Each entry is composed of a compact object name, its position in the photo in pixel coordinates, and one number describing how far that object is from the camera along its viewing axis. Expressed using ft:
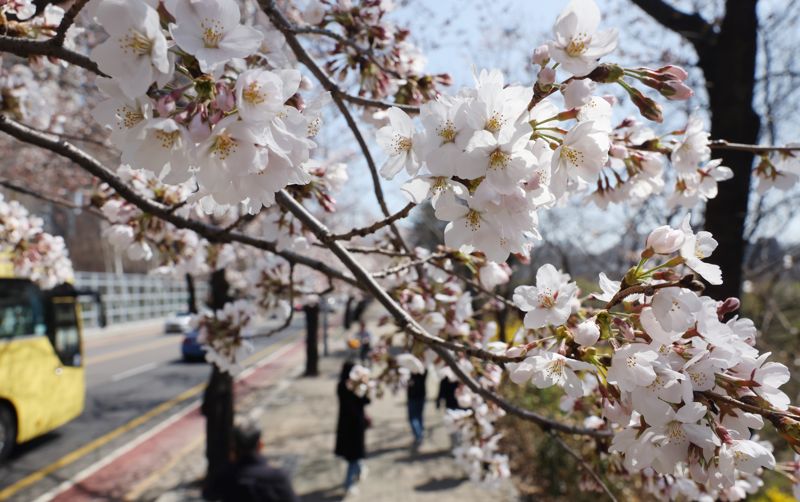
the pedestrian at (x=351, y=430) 19.26
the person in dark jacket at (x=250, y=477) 11.53
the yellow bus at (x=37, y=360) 22.25
